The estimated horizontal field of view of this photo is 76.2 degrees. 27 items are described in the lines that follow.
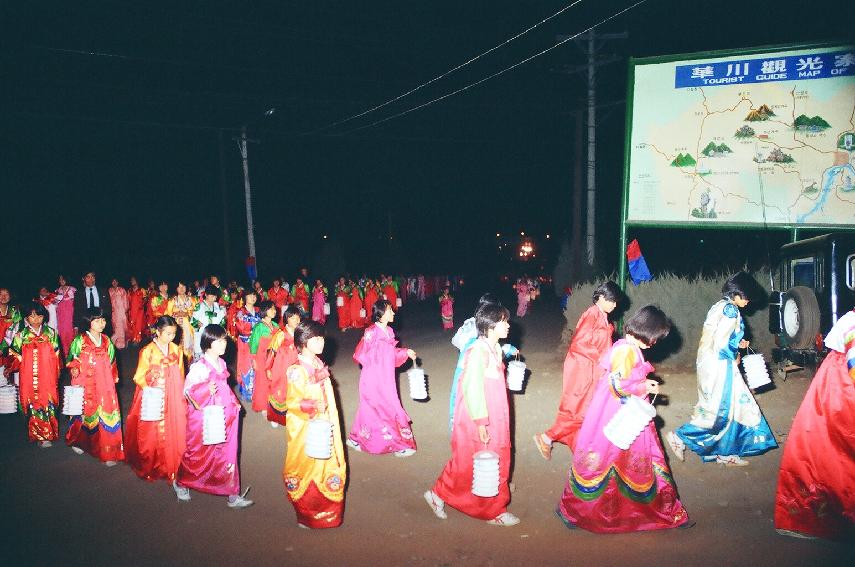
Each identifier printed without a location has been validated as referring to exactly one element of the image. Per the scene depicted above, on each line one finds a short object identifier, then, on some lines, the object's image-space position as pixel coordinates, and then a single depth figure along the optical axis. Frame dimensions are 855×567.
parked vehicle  5.50
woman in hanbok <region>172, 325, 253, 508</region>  4.75
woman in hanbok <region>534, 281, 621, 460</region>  6.20
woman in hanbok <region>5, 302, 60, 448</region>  6.46
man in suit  13.30
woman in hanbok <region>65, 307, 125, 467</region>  5.86
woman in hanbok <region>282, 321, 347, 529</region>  4.26
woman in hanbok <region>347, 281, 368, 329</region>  17.16
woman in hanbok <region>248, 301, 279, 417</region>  7.72
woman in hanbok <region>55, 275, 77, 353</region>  12.09
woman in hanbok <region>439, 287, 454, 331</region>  15.89
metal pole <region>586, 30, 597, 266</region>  16.45
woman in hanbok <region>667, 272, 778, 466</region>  5.49
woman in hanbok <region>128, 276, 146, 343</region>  14.33
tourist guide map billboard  8.27
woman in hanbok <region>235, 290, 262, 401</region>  8.34
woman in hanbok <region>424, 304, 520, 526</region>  4.25
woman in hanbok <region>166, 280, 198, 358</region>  10.52
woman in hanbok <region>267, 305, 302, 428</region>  7.11
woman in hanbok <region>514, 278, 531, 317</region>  19.31
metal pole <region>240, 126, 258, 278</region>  22.03
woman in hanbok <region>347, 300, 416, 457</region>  6.17
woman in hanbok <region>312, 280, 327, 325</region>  17.53
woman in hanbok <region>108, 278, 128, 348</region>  13.48
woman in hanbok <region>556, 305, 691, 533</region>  4.16
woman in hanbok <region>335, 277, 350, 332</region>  16.52
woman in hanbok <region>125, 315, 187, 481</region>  5.24
